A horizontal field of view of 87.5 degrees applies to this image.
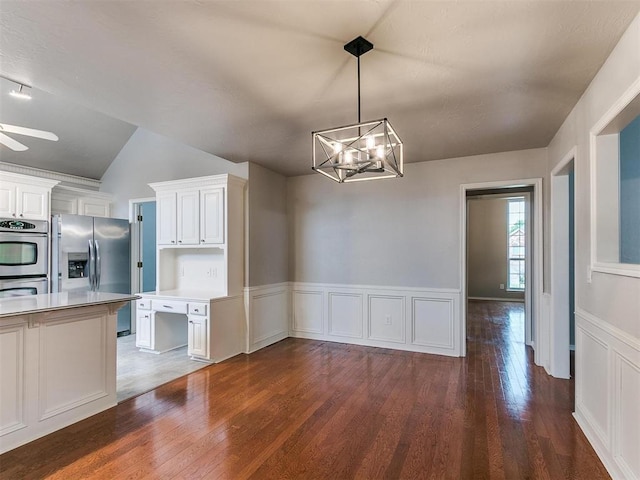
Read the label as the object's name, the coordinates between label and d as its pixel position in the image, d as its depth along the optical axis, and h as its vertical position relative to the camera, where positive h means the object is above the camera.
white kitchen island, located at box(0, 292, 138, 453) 2.21 -0.86
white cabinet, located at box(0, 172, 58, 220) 4.20 +0.63
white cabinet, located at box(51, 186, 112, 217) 5.07 +0.68
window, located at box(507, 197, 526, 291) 8.45 -0.04
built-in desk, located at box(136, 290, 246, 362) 3.94 -1.01
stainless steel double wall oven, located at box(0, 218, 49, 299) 4.14 -0.17
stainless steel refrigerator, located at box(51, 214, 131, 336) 4.60 -0.17
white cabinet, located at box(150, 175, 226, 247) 4.20 +0.42
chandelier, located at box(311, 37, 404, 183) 1.96 +0.58
